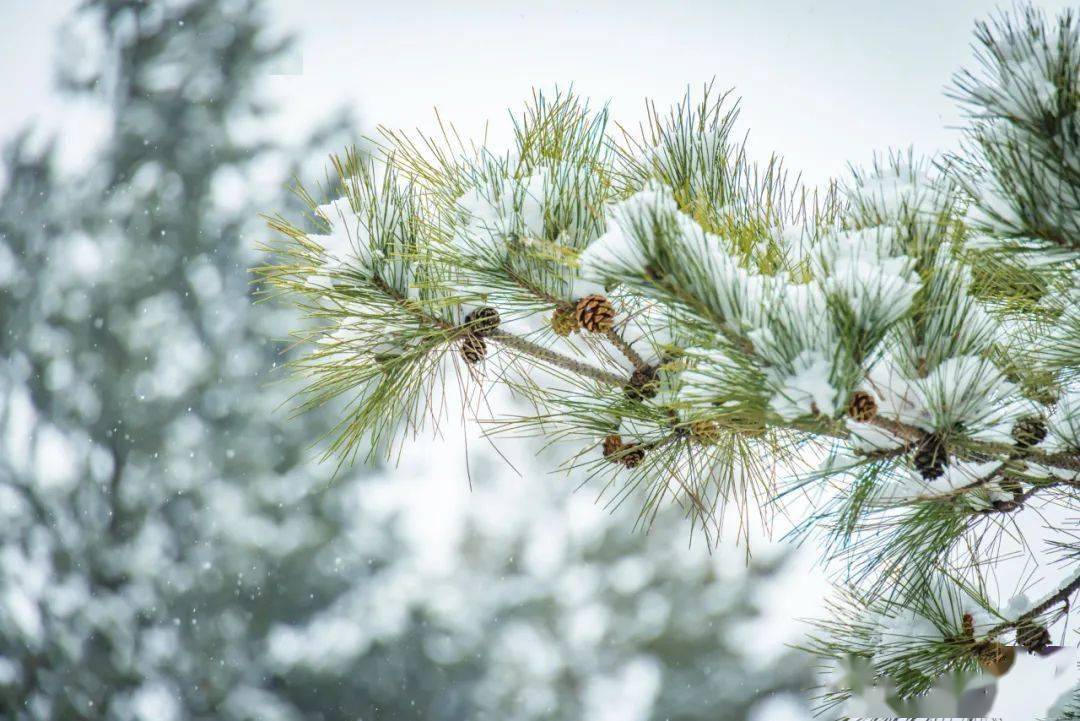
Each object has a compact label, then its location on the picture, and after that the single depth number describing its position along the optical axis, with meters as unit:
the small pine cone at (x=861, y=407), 2.94
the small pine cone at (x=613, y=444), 3.24
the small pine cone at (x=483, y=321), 3.19
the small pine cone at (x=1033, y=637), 3.33
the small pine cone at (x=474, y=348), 3.22
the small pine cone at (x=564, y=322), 3.14
